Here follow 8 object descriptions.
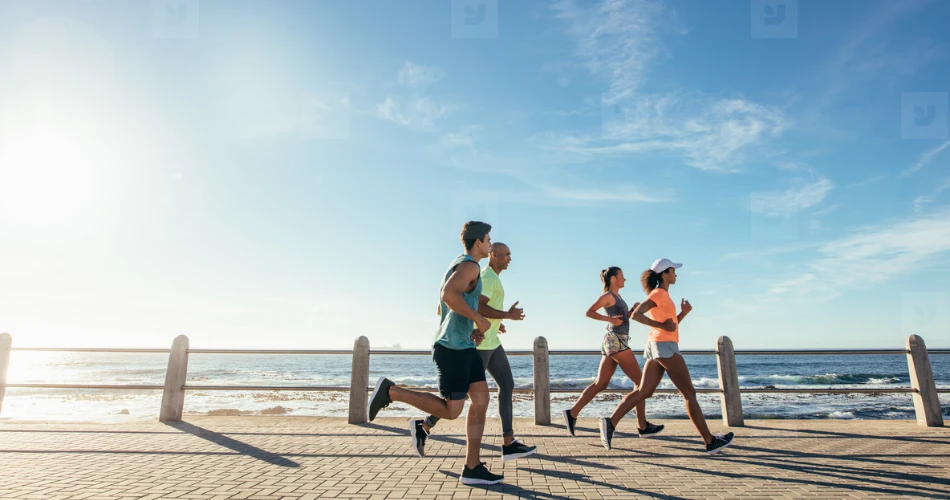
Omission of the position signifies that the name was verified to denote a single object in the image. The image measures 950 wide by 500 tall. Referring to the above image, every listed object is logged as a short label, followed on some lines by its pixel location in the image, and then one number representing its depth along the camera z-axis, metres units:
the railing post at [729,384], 7.58
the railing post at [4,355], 8.82
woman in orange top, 5.55
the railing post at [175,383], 8.33
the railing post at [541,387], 7.87
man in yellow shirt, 4.77
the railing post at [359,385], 8.22
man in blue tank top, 4.18
